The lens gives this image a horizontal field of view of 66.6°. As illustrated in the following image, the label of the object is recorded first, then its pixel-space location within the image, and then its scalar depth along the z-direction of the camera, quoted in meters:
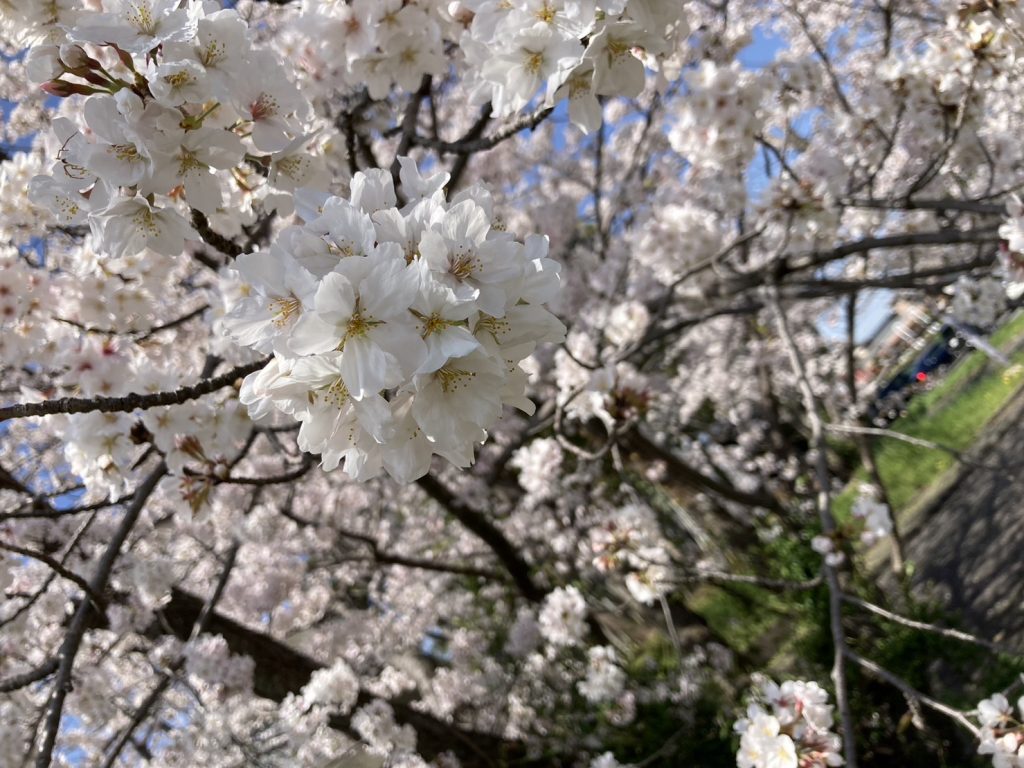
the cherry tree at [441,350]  0.27
